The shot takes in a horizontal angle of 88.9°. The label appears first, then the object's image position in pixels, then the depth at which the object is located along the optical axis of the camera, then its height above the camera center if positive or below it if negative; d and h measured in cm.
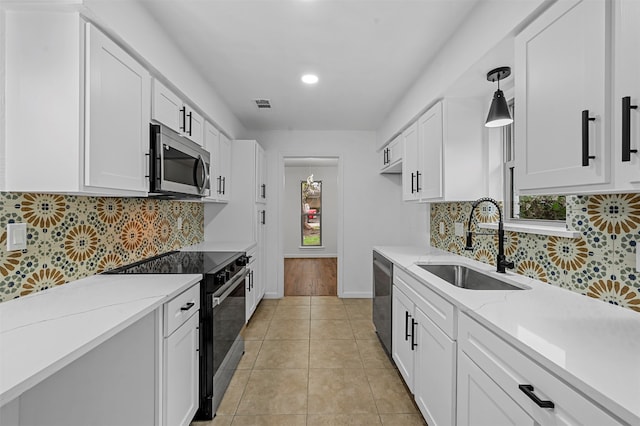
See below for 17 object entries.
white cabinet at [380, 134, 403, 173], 366 +70
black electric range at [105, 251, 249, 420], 199 -66
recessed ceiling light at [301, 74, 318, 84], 288 +121
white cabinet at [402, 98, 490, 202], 245 +48
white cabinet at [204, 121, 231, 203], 316 +54
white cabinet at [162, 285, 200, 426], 157 -77
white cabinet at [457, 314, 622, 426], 84 -54
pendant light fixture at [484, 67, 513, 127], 182 +57
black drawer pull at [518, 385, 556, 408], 90 -52
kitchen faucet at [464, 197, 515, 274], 194 -27
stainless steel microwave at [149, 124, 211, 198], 196 +32
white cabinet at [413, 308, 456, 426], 155 -85
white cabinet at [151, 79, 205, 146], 206 +72
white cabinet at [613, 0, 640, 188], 93 +35
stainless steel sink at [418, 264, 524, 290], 212 -44
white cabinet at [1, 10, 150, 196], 137 +47
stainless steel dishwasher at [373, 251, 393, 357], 277 -77
